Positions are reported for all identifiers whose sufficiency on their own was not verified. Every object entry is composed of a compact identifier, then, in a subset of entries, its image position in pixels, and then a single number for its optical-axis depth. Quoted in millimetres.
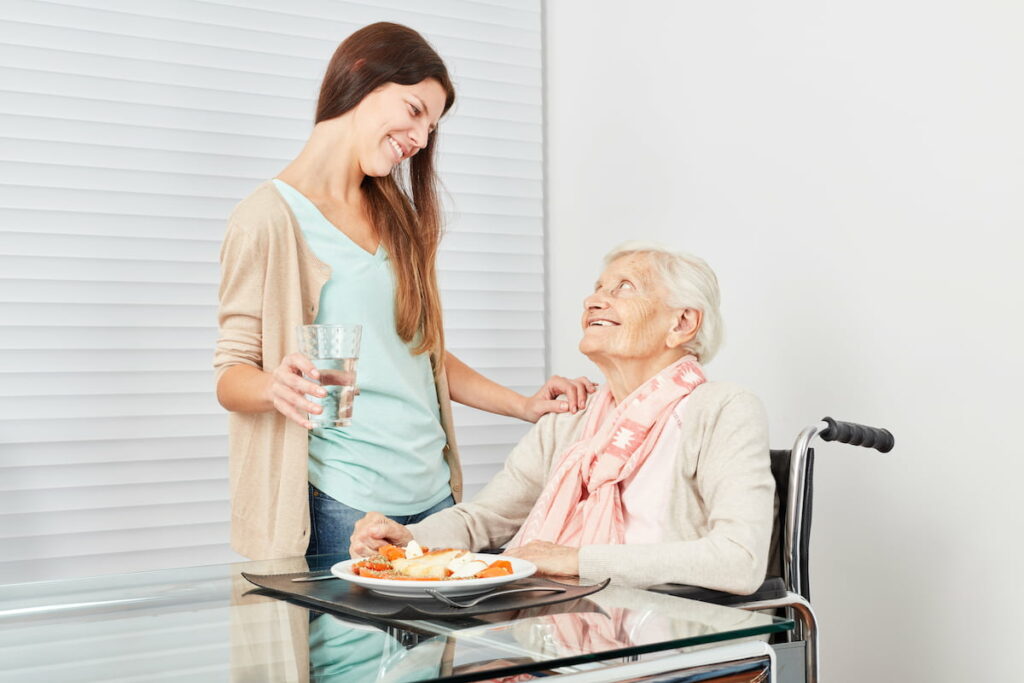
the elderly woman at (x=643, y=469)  1514
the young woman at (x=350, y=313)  1794
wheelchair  1510
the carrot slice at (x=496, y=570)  1195
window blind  2473
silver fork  1089
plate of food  1152
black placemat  1078
